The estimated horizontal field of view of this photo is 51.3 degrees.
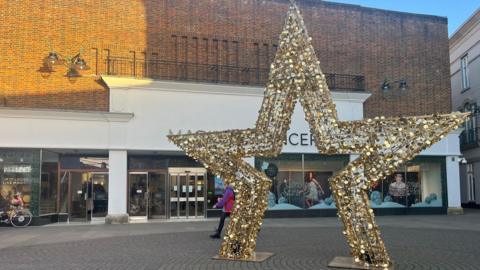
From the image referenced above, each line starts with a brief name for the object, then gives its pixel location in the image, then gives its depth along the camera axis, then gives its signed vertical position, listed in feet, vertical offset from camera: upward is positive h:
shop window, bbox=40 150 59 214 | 64.49 -0.01
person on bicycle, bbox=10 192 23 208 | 61.57 -2.20
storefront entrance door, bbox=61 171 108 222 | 68.74 -1.83
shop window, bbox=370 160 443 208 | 77.71 -1.28
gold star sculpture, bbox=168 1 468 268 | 29.22 +2.34
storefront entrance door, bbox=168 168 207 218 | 71.51 -1.70
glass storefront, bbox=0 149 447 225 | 63.41 -0.48
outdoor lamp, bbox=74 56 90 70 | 64.13 +15.24
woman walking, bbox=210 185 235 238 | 44.29 -1.74
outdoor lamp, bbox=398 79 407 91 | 78.48 +14.85
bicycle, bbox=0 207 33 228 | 61.16 -4.13
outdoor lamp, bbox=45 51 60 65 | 63.26 +15.80
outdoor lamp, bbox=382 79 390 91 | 77.61 +14.58
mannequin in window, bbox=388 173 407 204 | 78.23 -1.58
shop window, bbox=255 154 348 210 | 72.95 -0.02
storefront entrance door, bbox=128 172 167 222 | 70.38 -1.87
